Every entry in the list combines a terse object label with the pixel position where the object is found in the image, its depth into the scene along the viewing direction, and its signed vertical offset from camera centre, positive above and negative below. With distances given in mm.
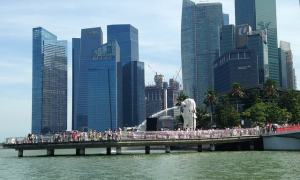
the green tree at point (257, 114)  125000 +4021
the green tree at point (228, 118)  133250 +3548
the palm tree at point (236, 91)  140875 +10555
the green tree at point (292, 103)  143375 +8055
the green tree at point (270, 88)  139875 +11211
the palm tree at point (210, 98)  146750 +9170
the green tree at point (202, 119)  144125 +3301
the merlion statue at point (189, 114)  108125 +3591
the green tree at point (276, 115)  127938 +3898
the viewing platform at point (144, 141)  79125 -1270
